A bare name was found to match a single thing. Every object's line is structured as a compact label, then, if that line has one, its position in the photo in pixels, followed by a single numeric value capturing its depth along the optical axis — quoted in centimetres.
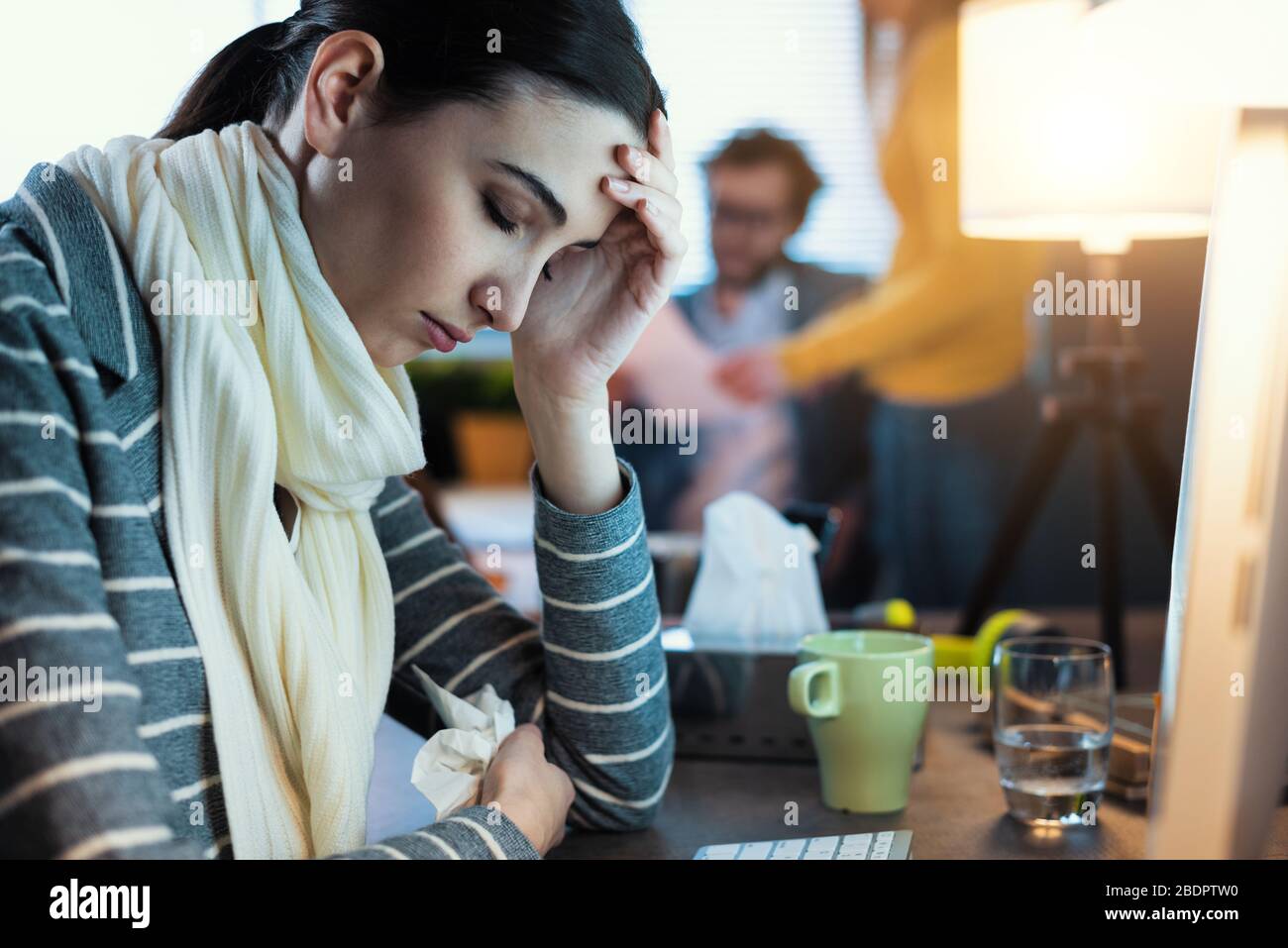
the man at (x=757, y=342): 317
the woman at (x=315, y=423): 60
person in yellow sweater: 321
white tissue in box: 104
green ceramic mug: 87
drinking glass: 85
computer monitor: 47
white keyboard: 75
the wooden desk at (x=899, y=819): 80
